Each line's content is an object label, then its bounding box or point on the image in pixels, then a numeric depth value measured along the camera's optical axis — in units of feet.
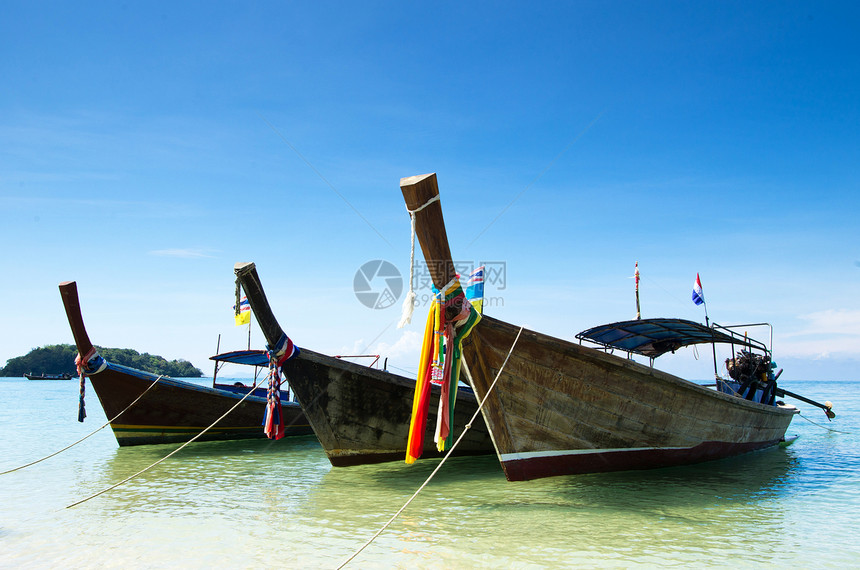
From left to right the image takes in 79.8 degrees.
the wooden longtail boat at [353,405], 27.61
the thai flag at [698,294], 39.91
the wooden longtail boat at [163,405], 34.68
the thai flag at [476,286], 20.08
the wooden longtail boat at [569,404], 21.62
